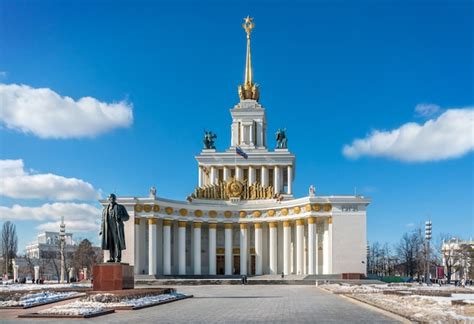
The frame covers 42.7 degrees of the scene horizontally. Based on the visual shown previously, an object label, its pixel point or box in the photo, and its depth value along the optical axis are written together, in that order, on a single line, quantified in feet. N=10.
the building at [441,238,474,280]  259.49
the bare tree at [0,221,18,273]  271.90
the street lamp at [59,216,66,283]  192.95
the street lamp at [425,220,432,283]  154.51
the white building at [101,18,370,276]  197.77
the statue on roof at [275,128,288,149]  251.80
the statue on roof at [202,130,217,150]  252.21
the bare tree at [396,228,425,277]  263.90
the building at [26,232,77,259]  442.30
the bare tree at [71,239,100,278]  308.40
